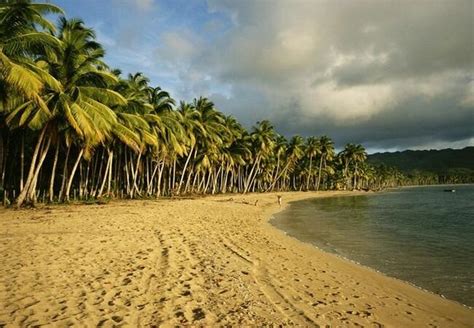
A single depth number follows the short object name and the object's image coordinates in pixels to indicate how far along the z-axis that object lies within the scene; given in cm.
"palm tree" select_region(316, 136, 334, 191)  9038
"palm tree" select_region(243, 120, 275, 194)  6250
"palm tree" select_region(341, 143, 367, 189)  10406
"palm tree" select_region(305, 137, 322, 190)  8738
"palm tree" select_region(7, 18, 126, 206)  1978
